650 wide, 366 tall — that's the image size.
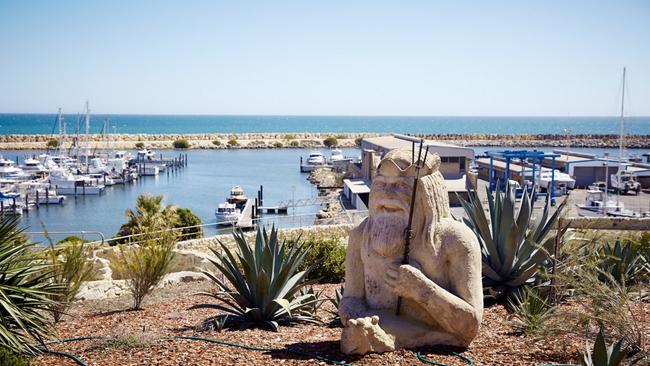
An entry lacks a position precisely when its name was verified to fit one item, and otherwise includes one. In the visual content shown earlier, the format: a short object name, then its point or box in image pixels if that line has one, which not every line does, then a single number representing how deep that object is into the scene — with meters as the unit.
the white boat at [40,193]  51.94
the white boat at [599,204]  30.62
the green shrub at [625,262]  9.17
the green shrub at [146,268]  9.16
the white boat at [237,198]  46.72
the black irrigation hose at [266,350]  5.53
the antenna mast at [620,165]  37.56
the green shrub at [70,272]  8.41
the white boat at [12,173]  59.51
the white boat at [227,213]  40.19
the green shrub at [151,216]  21.61
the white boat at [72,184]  56.81
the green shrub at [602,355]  4.85
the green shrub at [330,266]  12.42
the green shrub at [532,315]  6.22
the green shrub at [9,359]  5.21
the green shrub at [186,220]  24.97
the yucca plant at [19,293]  5.92
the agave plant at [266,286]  7.47
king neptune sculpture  5.60
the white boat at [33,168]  62.97
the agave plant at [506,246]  8.28
